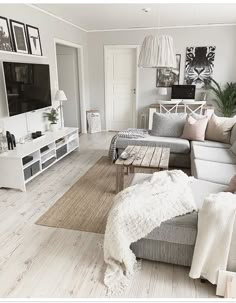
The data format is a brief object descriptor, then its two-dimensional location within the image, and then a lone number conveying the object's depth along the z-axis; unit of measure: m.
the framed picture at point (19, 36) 3.50
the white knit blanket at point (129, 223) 1.79
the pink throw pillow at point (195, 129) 3.93
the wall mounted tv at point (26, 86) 3.37
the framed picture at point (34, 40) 3.84
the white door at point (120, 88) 6.04
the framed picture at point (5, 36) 3.27
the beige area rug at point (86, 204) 2.50
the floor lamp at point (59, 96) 4.56
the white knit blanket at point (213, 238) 1.62
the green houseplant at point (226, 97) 5.46
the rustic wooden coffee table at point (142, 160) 2.87
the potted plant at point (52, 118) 4.43
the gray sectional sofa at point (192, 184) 1.79
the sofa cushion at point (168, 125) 4.20
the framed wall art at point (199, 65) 5.58
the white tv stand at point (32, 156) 3.11
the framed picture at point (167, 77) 5.81
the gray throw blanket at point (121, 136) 4.08
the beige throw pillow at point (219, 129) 3.86
